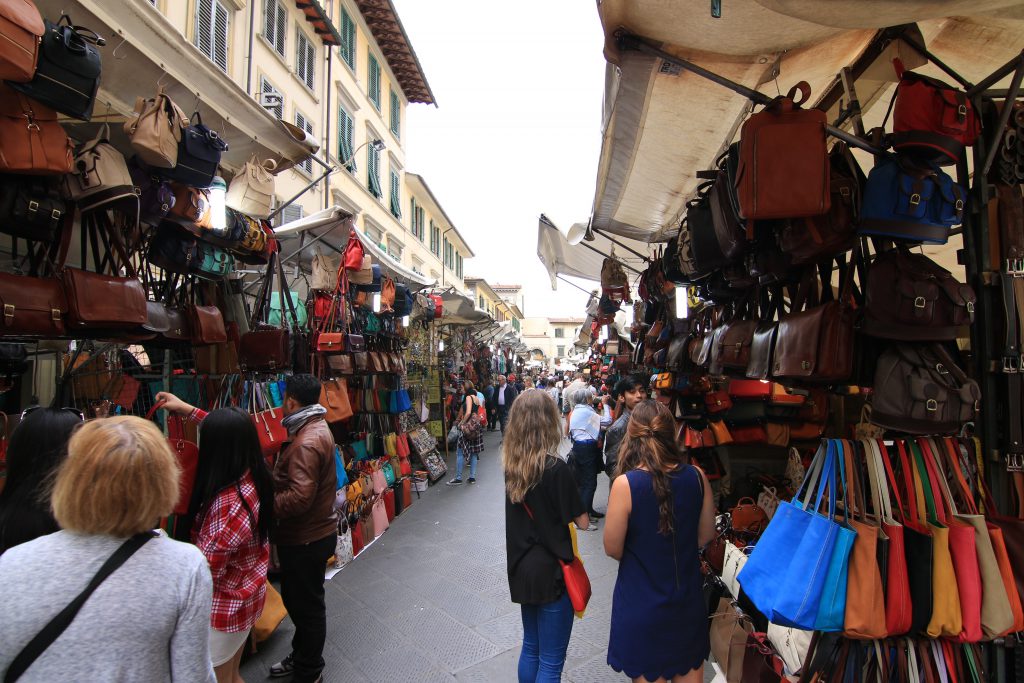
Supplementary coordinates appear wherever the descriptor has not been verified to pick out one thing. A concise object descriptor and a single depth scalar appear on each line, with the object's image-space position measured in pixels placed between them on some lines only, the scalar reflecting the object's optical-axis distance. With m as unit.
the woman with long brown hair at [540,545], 2.66
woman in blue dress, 2.48
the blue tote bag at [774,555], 1.96
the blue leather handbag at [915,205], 1.91
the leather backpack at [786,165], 1.98
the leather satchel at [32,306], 2.36
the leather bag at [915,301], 1.81
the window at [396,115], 19.59
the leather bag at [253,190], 4.01
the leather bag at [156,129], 2.83
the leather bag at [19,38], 1.89
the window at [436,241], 25.53
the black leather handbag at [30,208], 2.37
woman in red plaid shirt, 2.63
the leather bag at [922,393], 1.75
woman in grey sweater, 1.43
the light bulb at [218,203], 3.54
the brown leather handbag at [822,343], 2.04
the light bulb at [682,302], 4.40
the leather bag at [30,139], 2.19
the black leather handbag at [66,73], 2.21
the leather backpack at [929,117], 1.92
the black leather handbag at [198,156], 3.11
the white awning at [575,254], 6.56
